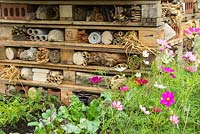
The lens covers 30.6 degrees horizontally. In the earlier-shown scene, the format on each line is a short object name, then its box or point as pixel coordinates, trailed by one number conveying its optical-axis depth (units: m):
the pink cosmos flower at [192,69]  1.93
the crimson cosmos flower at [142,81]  1.97
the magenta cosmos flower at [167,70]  1.93
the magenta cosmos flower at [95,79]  2.16
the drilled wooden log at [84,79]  3.21
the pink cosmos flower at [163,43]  2.06
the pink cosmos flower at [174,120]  1.64
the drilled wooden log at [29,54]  3.43
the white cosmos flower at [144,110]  1.76
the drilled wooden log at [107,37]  3.06
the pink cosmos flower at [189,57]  1.96
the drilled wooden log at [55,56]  3.35
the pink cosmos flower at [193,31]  2.08
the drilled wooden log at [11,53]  3.56
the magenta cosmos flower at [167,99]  1.67
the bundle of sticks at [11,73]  3.56
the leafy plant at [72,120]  1.99
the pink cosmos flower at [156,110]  1.79
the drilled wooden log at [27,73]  3.54
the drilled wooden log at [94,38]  3.12
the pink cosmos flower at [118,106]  1.85
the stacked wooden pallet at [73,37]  2.93
